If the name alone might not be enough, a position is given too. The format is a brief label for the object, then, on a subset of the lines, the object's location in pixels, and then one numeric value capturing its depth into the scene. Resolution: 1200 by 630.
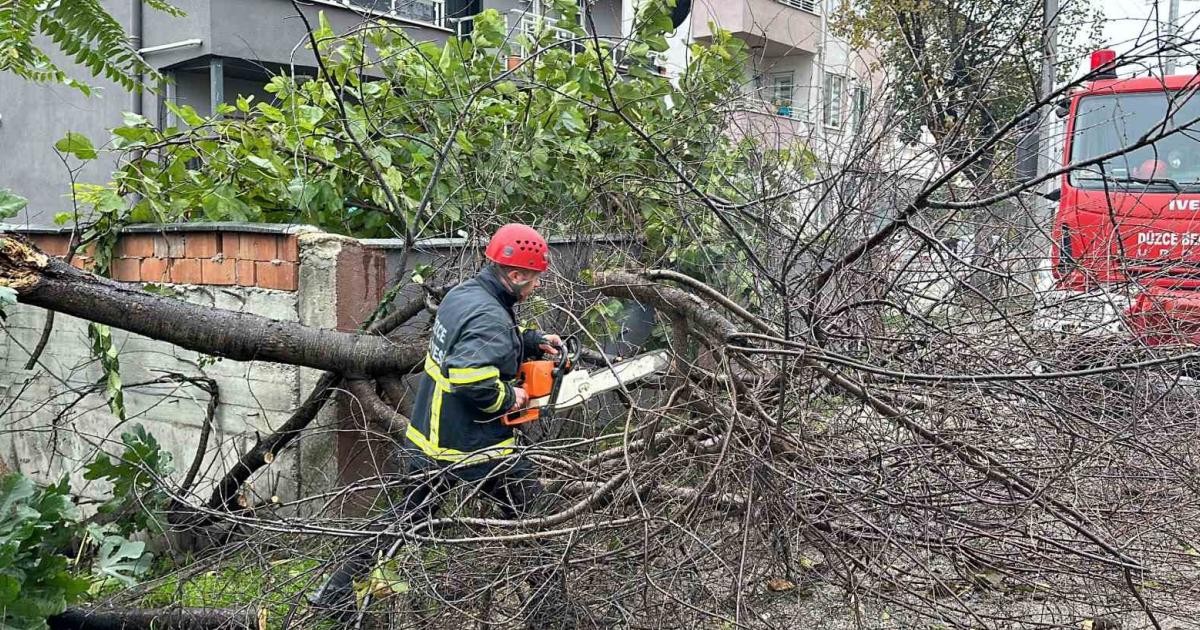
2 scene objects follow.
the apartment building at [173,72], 11.30
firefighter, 3.46
